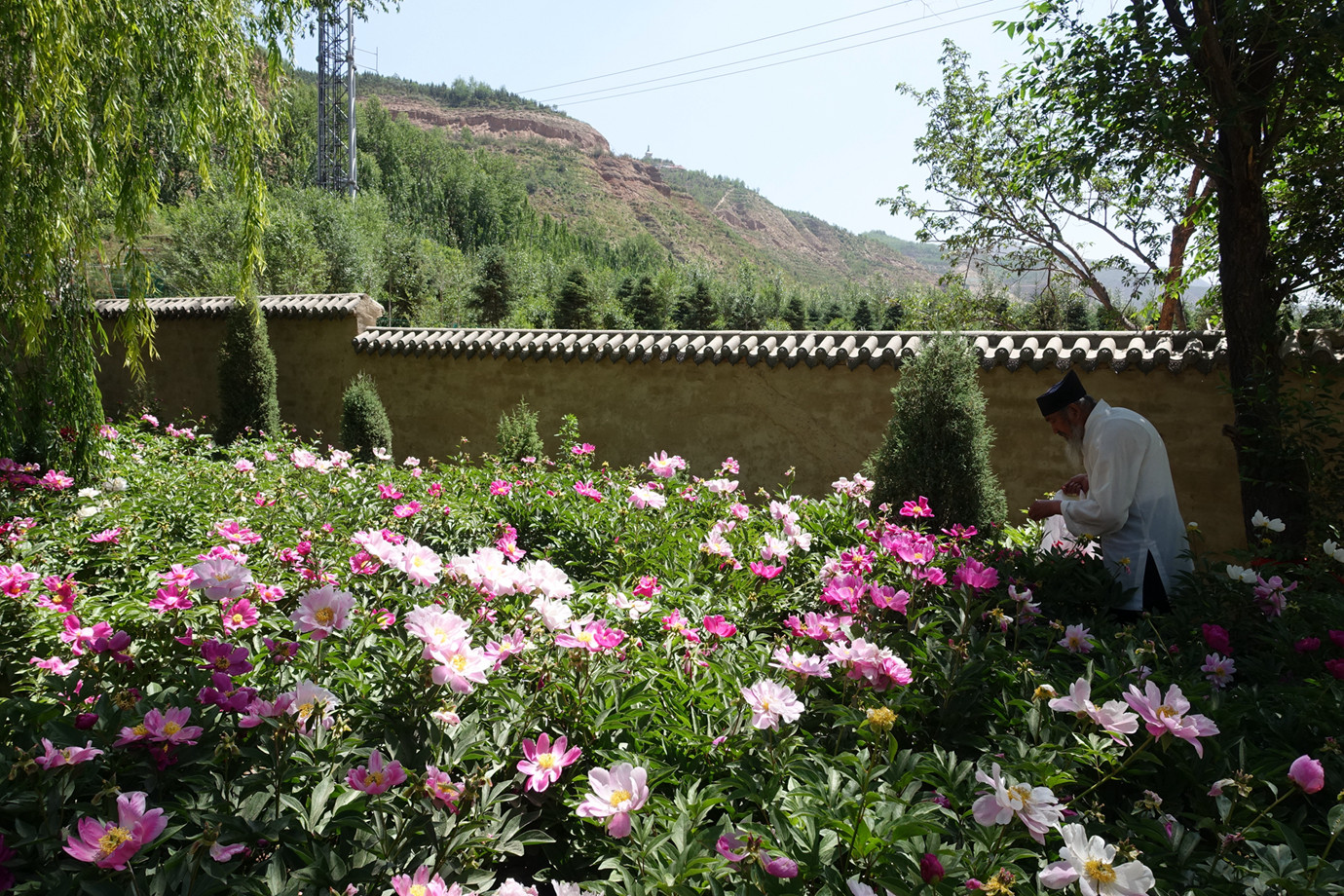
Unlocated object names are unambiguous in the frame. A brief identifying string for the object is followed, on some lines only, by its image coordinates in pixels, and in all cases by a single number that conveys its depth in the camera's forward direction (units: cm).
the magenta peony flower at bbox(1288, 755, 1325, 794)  116
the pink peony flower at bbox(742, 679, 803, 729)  141
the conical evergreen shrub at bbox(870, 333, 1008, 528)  427
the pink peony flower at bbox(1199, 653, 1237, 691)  186
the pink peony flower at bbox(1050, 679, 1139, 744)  124
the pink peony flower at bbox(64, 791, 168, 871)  107
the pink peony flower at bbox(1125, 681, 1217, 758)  122
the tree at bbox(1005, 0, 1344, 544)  450
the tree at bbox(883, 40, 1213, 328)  973
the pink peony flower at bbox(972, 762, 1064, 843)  108
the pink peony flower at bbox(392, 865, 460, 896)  108
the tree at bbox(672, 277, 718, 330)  3141
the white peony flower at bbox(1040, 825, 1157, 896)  99
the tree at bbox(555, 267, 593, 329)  2853
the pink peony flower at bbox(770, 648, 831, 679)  154
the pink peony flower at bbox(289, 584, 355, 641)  146
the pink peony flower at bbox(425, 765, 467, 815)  123
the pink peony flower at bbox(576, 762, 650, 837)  120
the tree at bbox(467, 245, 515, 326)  3016
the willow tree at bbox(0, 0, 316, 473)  350
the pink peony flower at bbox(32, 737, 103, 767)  124
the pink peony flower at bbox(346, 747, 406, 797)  122
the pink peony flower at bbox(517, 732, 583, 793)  133
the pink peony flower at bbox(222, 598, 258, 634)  165
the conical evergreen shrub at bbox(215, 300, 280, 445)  934
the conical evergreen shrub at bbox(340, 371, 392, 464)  862
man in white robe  278
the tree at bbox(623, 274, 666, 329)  3111
